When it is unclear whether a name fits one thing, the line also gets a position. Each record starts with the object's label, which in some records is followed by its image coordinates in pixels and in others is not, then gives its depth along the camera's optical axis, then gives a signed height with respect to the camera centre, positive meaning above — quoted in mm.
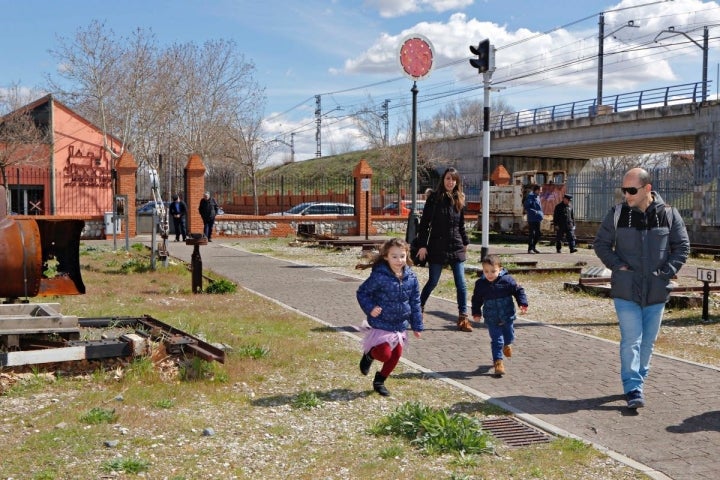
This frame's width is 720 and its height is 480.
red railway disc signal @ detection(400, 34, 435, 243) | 15898 +3166
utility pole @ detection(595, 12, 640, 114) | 47062 +10161
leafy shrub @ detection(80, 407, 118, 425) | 5164 -1437
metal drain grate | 5039 -1540
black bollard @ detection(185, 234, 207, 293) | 12102 -947
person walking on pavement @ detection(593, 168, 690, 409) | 5801 -439
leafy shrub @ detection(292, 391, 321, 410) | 5750 -1483
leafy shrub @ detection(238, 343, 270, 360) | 7238 -1391
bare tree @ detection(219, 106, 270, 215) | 52909 +4431
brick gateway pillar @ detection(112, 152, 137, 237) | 28484 +1182
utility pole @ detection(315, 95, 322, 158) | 84875 +9491
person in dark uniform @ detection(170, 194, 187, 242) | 27844 -251
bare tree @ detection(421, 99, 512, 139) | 95312 +11383
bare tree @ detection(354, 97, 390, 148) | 68938 +7022
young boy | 6855 -877
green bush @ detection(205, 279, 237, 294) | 12219 -1291
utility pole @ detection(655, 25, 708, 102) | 33938 +7961
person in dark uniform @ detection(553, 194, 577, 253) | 22188 -394
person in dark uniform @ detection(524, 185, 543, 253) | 21750 -210
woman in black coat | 9125 -299
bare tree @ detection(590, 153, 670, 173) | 64188 +4416
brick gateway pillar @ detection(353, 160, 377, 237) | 30984 +390
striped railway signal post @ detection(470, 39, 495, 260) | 13523 +2045
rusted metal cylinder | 7027 -479
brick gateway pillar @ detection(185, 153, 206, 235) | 29984 +776
